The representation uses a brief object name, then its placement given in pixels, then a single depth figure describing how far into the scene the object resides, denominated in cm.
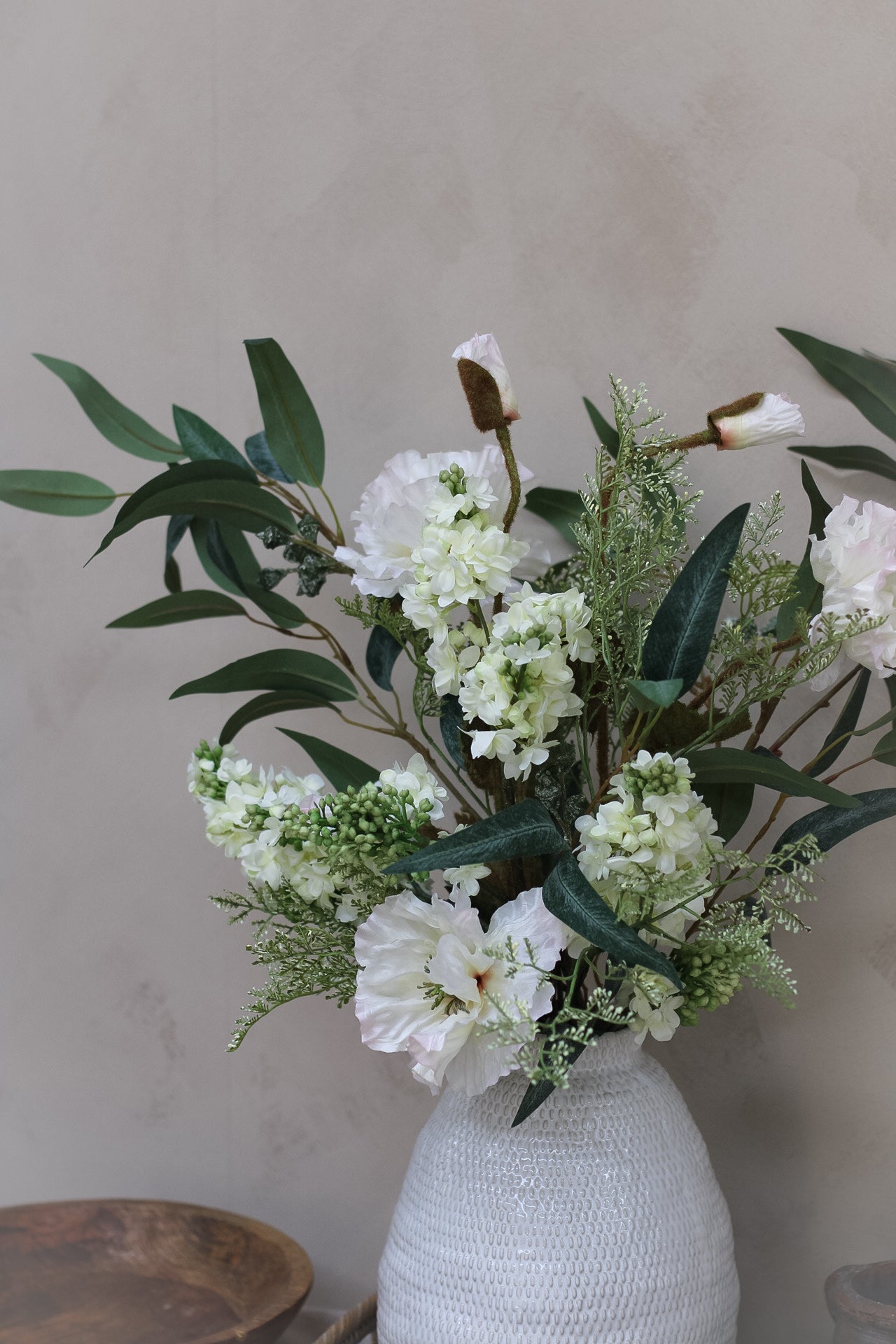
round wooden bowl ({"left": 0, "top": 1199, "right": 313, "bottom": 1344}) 98
